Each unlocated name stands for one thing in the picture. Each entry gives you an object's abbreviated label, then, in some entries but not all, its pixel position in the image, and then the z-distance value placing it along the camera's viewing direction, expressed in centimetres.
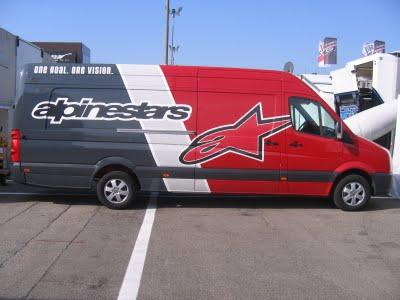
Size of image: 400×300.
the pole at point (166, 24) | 3116
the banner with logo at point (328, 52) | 2880
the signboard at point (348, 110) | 1495
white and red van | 895
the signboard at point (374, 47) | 2710
